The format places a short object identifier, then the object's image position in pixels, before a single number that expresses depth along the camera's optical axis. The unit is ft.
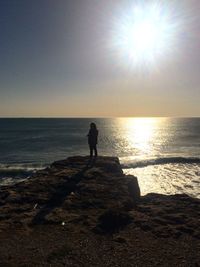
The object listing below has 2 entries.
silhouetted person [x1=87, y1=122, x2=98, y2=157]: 41.28
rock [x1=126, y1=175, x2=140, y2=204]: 30.60
